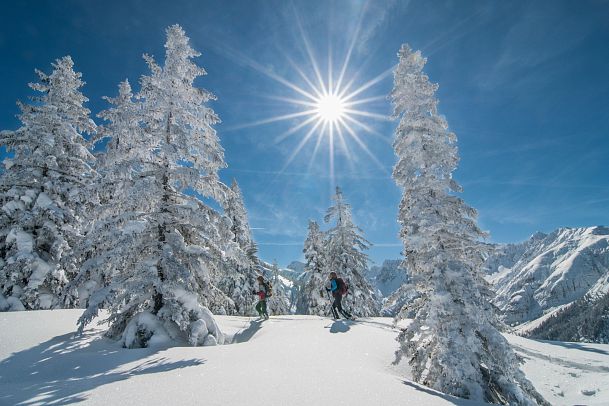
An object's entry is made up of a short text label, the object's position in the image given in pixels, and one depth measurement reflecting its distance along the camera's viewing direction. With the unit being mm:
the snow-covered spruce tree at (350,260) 30109
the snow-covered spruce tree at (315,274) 31177
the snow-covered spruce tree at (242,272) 34062
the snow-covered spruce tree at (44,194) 15289
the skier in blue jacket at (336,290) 17891
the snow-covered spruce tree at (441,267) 8492
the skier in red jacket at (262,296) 17484
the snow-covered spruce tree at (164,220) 9758
